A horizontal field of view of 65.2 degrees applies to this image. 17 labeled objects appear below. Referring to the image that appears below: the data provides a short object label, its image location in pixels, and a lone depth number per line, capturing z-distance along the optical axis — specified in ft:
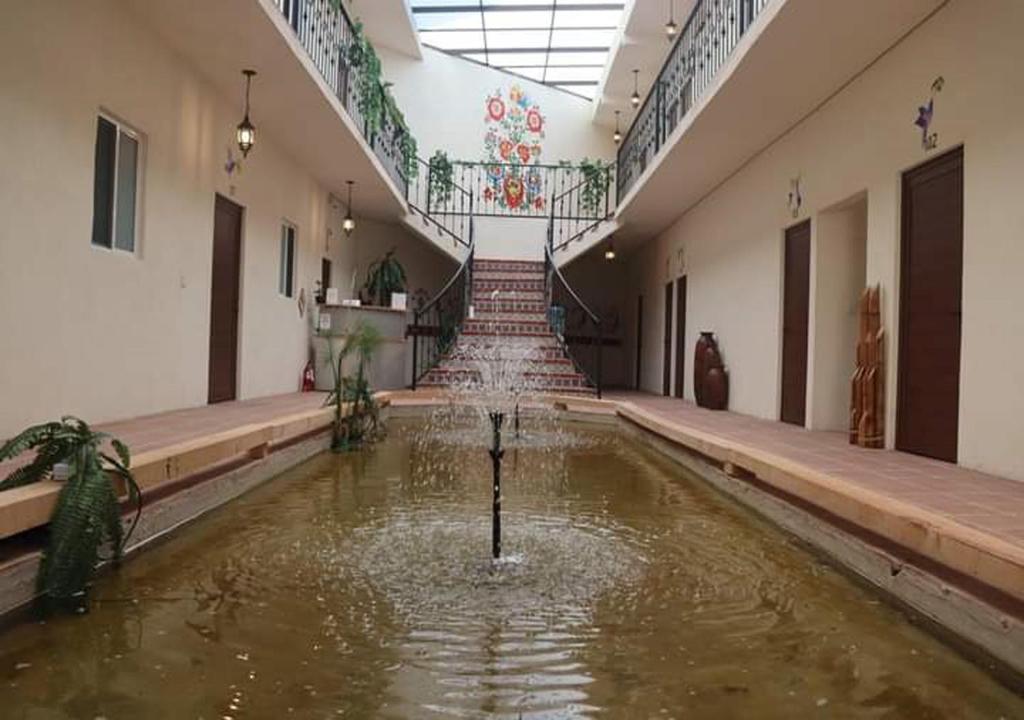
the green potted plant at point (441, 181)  52.54
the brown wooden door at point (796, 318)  25.93
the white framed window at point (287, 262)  34.91
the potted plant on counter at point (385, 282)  44.88
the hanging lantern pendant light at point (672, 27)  35.82
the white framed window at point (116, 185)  19.33
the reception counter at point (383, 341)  36.88
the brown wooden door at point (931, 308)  17.38
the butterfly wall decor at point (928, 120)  17.65
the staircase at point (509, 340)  38.52
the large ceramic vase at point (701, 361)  34.17
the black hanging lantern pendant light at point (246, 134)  24.45
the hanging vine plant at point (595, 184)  52.80
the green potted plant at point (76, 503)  9.12
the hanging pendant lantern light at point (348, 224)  39.75
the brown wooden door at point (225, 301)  27.02
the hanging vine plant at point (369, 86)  33.24
